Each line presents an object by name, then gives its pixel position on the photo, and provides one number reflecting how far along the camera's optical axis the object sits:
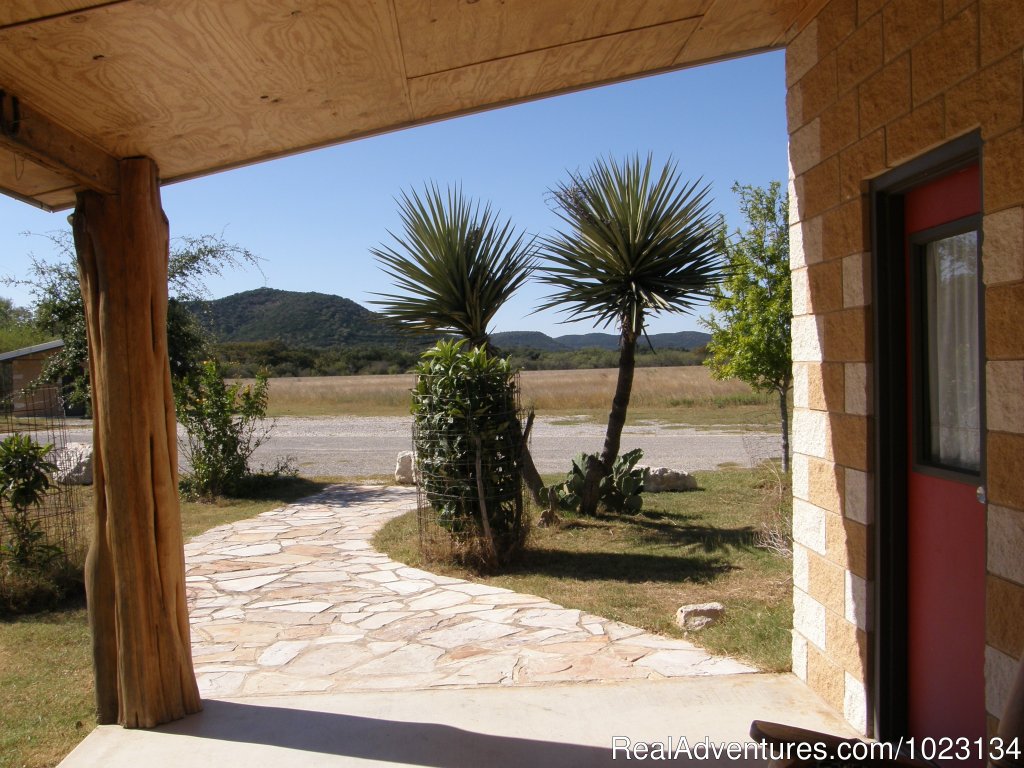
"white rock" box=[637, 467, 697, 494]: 10.69
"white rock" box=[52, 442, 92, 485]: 11.44
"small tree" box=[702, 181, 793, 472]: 10.84
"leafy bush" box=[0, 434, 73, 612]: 5.80
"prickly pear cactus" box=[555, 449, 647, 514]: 8.95
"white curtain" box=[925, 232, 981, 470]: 2.55
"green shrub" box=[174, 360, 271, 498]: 10.76
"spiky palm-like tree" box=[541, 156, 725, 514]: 8.11
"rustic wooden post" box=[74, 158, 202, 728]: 3.29
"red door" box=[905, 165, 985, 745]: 2.54
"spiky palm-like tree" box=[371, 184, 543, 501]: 8.45
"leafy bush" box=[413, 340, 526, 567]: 6.54
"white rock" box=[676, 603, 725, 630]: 4.77
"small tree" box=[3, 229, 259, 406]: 11.75
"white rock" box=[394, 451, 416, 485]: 11.95
